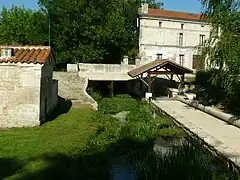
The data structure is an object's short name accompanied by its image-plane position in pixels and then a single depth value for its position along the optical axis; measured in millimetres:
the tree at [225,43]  10151
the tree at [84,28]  21433
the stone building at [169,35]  26101
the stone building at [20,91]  9545
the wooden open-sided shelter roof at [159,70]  17540
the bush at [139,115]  11970
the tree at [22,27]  24751
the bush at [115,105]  14540
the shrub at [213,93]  11724
